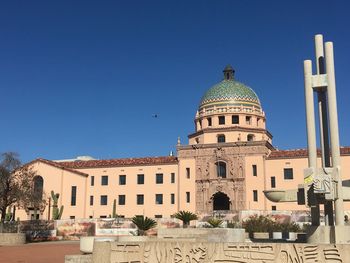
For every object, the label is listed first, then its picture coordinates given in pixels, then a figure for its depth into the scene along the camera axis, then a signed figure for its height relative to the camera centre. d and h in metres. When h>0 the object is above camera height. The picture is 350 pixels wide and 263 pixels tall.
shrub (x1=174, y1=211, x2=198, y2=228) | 39.03 -0.13
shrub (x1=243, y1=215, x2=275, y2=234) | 31.72 -0.79
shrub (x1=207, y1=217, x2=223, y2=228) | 29.97 -0.56
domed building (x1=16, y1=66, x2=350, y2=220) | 51.72 +4.97
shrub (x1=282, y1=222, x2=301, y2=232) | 31.54 -0.98
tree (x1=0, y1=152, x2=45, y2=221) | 40.59 +2.68
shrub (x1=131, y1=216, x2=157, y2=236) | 31.38 -0.57
